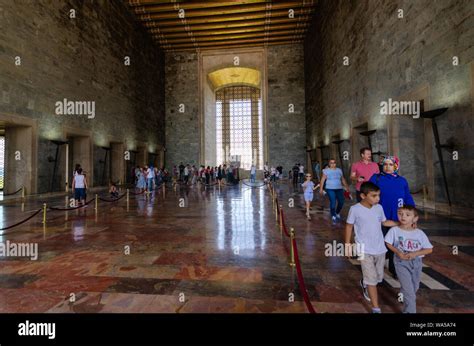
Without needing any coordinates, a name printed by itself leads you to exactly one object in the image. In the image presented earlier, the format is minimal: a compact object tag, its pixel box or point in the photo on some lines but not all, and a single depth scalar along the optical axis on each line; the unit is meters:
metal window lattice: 34.84
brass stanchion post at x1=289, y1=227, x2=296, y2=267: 3.06
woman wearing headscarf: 2.75
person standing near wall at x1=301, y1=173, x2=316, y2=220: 6.51
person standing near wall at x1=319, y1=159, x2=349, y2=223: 5.71
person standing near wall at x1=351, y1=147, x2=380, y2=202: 4.16
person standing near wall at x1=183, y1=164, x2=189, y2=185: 19.89
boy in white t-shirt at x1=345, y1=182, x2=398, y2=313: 2.27
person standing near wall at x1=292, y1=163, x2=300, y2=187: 18.09
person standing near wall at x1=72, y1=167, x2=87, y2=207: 8.49
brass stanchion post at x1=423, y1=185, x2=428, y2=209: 7.54
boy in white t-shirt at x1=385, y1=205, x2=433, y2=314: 2.07
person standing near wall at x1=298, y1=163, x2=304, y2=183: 18.32
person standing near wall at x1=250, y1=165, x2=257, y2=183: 19.79
